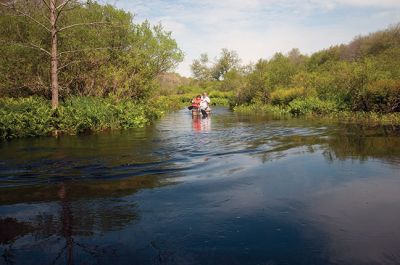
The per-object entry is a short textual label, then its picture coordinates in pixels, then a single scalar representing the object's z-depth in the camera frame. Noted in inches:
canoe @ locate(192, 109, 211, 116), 1125.1
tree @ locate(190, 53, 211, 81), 4057.6
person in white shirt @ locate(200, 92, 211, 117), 1106.1
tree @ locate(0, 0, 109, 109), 664.4
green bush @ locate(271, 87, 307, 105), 1327.8
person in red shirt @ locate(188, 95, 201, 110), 1166.2
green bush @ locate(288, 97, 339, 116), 1060.3
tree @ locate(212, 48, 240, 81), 3737.7
